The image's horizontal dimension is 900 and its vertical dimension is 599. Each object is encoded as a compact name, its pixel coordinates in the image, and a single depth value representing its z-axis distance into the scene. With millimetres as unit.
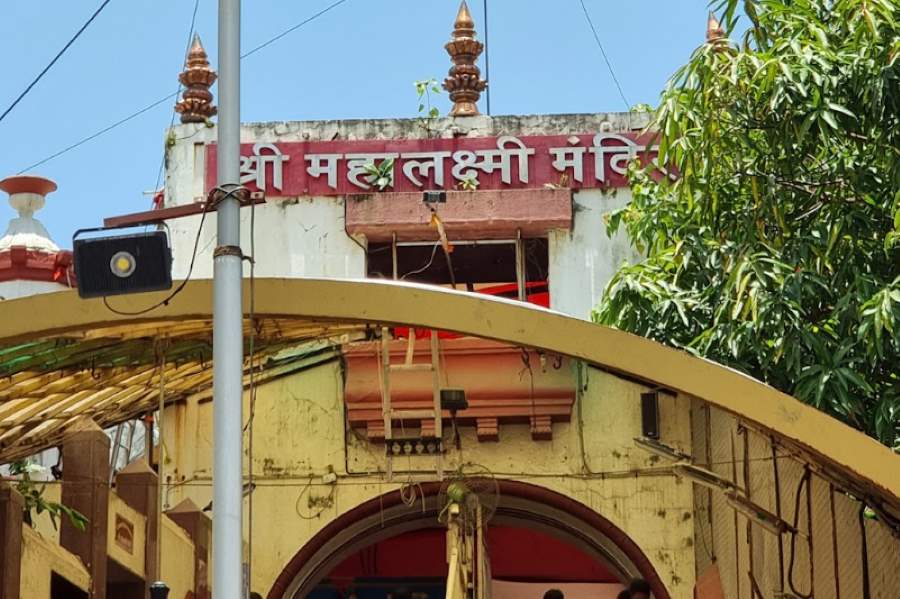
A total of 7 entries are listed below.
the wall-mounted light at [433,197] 16750
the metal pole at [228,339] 7484
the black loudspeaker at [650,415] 15922
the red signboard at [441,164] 17656
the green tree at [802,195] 11430
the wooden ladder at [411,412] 15266
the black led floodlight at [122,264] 7797
